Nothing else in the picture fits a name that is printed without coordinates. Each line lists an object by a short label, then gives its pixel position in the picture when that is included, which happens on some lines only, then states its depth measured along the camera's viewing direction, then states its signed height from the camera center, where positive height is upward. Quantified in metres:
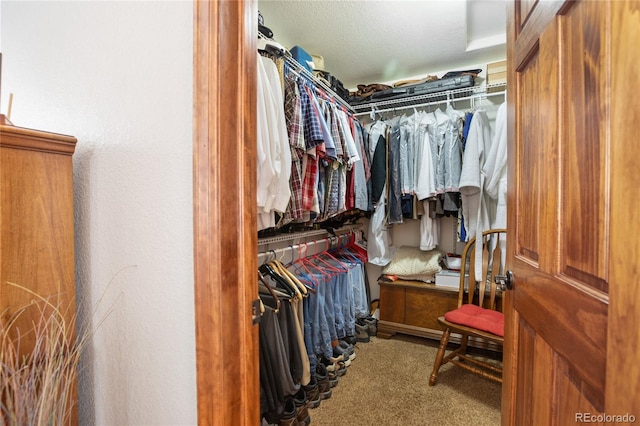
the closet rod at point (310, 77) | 1.42 +0.84
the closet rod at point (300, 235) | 1.57 -0.18
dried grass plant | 0.53 -0.33
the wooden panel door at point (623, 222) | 0.36 -0.02
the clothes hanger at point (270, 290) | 1.21 -0.37
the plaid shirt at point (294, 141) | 1.38 +0.34
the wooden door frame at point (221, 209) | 0.55 +0.00
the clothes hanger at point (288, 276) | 1.45 -0.36
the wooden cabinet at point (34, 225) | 0.60 -0.03
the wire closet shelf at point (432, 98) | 2.25 +0.95
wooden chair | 1.63 -0.69
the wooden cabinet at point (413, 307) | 2.19 -0.82
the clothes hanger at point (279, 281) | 1.39 -0.37
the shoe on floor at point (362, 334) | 2.29 -1.06
